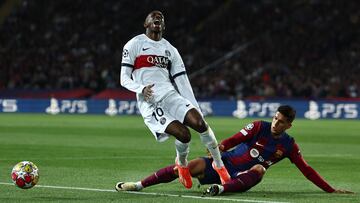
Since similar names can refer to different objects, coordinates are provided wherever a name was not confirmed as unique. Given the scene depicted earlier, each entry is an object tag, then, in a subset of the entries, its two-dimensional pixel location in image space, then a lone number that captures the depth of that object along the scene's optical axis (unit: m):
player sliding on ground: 19.73
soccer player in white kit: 20.20
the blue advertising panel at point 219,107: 64.94
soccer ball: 19.58
